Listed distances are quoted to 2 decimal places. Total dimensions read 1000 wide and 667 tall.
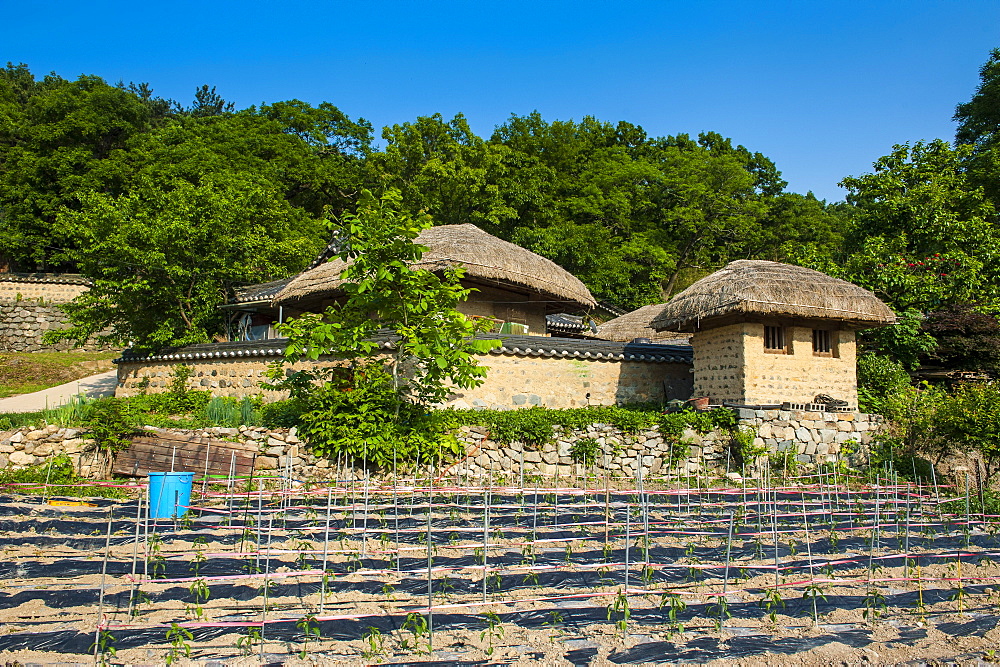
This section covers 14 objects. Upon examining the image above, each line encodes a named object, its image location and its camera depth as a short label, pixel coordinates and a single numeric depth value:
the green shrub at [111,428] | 9.32
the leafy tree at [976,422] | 9.19
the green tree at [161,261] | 13.79
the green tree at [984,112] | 24.66
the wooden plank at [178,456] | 9.13
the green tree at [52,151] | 23.30
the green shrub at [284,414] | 10.07
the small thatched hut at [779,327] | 11.20
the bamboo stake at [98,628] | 3.70
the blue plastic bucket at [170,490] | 7.21
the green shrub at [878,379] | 12.08
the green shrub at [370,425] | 9.40
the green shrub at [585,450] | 10.50
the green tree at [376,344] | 8.95
